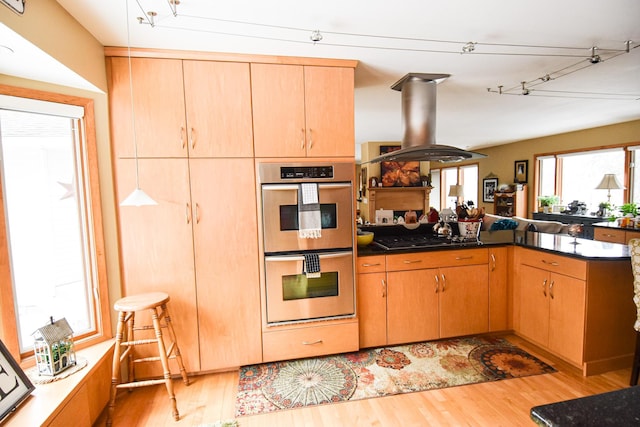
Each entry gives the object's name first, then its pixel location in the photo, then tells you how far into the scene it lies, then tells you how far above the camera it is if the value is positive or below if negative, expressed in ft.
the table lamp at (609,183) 15.89 +0.05
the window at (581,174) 17.34 +0.69
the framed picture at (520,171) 22.61 +1.14
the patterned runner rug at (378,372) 6.98 -4.60
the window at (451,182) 29.35 +0.59
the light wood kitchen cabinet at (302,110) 7.67 +2.08
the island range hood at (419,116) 9.35 +2.23
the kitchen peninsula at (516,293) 7.32 -2.88
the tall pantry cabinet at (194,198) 7.19 -0.10
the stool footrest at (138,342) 6.53 -3.10
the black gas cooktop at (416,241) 8.96 -1.63
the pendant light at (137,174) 6.02 +0.51
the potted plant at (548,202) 20.12 -1.07
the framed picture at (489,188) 25.82 -0.08
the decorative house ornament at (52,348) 5.60 -2.77
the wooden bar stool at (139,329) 6.33 -3.06
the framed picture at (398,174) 23.30 +1.13
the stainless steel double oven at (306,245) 7.72 -1.37
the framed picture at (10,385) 4.79 -3.01
